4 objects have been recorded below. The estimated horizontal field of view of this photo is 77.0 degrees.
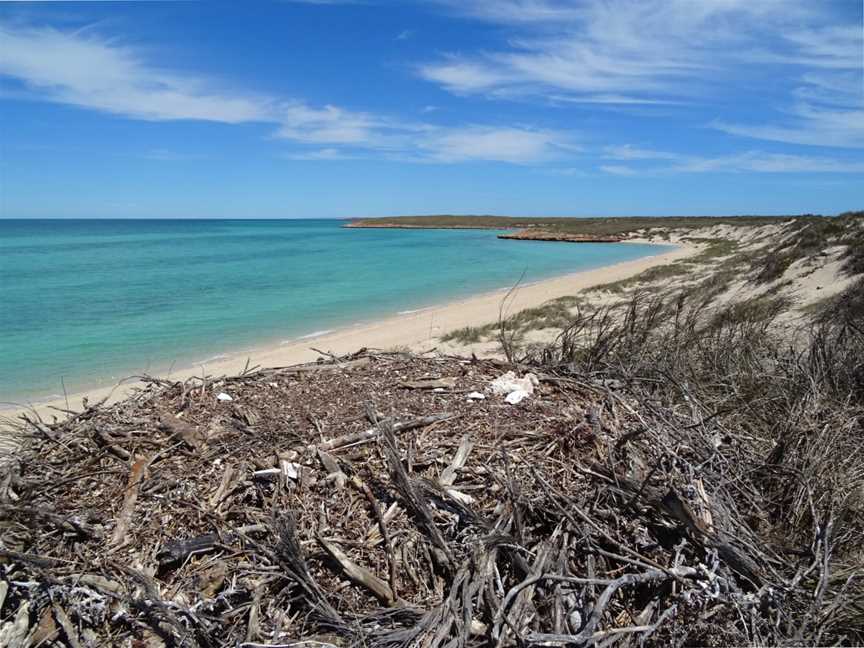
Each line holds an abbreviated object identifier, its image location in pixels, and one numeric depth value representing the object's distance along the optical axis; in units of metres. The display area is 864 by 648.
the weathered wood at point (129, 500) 2.59
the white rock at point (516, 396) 3.65
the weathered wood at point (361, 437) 3.09
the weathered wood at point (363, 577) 2.40
